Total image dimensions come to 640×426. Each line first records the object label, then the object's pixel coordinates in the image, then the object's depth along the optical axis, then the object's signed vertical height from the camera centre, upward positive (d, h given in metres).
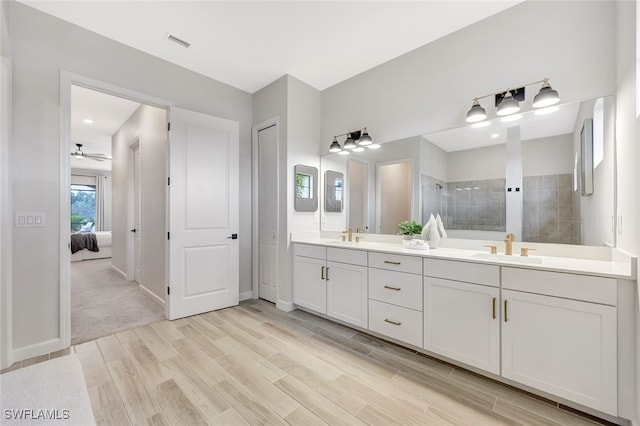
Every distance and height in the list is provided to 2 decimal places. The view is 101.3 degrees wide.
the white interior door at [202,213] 2.91 -0.01
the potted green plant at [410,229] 2.62 -0.17
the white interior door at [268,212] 3.40 +0.00
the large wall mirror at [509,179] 1.84 +0.29
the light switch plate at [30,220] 2.08 -0.07
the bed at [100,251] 6.32 -0.99
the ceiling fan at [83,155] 6.02 +1.38
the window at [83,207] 8.47 +0.16
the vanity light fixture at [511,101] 1.85 +0.84
